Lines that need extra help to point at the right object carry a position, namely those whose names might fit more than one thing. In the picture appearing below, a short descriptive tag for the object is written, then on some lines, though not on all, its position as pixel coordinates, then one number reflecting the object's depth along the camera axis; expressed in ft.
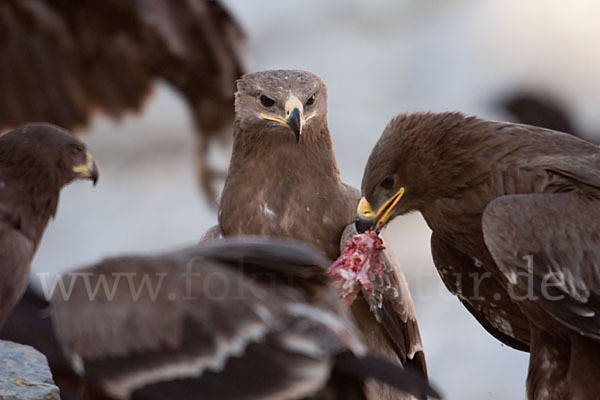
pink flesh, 27.14
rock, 26.14
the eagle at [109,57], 50.72
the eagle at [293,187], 30.04
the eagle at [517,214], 26.37
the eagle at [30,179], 26.32
